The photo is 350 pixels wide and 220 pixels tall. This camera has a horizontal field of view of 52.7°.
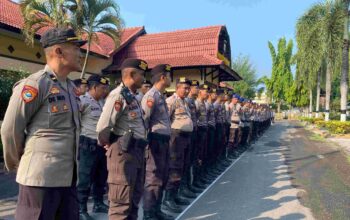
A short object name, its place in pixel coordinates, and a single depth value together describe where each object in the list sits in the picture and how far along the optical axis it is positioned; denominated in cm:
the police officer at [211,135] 727
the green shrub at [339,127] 1825
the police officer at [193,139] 609
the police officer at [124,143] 342
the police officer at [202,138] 657
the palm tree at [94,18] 1204
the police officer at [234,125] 1068
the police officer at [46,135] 232
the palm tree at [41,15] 1102
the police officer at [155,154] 443
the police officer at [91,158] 472
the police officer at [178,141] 513
